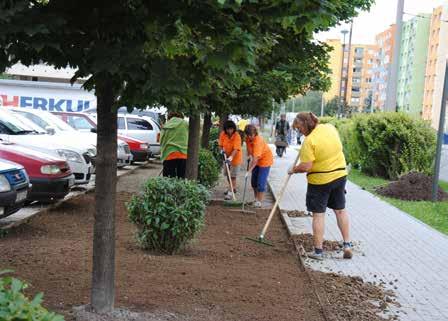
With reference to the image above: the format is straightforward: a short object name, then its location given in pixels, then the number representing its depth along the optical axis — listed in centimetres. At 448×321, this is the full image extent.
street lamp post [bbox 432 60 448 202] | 1310
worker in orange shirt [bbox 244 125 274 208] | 1180
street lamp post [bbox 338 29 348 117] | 4361
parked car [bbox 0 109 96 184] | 1109
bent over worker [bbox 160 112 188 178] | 1105
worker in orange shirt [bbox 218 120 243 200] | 1331
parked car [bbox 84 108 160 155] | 2244
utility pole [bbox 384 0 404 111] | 2103
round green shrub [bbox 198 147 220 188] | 1302
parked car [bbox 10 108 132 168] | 1364
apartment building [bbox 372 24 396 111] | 13412
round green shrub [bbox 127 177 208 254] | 689
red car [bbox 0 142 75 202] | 928
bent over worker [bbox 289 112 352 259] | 764
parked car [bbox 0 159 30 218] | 739
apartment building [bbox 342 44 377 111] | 15725
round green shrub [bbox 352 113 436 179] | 1778
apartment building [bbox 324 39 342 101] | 11818
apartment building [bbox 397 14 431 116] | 12031
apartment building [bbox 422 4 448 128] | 10431
